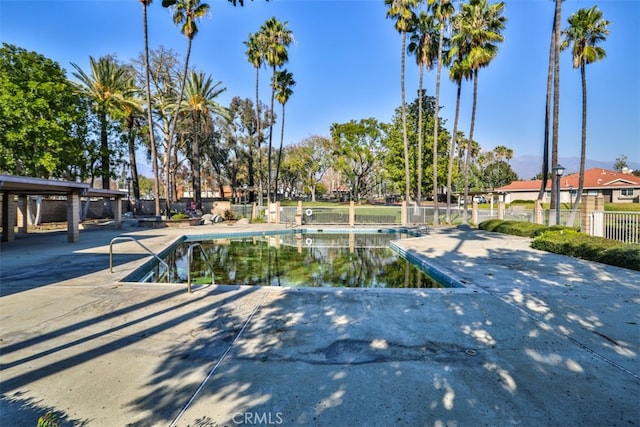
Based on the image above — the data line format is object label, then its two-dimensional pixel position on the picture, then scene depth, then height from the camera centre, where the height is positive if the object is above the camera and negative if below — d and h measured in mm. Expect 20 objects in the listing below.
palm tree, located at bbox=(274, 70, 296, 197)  27297 +10305
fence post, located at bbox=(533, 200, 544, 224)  15943 -415
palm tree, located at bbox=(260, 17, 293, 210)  23391 +12140
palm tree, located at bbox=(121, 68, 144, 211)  23828 +6716
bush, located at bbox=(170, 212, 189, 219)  20405 -709
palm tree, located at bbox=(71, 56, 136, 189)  22281 +8299
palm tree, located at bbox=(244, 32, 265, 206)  23969 +11847
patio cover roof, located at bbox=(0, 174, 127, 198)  8211 +588
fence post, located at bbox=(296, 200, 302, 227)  21297 -670
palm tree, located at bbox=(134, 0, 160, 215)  18984 +6809
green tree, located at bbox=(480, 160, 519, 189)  57406 +5569
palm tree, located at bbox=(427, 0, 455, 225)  19250 +11067
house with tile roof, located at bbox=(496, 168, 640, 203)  31625 +1934
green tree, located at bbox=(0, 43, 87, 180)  15930 +4705
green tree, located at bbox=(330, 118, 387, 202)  34625 +6421
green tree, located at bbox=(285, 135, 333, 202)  44250 +6629
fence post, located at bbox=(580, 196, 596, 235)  11250 -182
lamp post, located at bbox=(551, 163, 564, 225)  13316 +1210
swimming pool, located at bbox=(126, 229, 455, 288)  7453 -1762
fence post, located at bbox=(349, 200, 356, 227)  21181 -671
